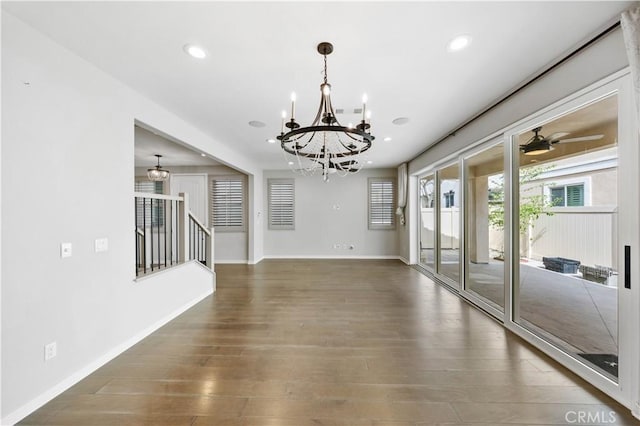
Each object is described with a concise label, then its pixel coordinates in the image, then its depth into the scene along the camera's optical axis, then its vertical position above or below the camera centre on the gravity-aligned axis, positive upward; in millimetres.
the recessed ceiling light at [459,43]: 1935 +1353
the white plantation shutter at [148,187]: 7094 +765
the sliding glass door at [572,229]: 1791 -161
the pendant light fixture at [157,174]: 5770 +923
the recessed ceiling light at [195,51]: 2042 +1361
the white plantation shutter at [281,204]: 7730 +293
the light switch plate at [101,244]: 2271 -279
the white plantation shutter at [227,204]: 7172 +278
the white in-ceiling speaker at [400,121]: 3635 +1378
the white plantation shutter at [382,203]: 7617 +311
